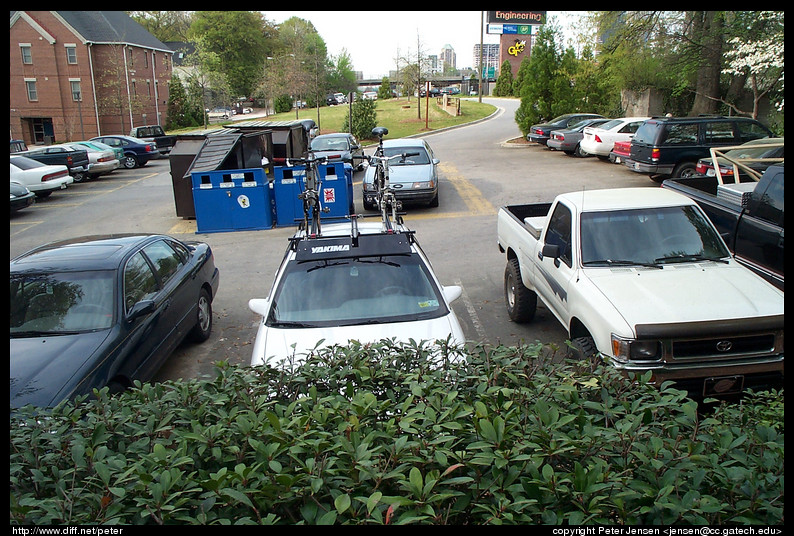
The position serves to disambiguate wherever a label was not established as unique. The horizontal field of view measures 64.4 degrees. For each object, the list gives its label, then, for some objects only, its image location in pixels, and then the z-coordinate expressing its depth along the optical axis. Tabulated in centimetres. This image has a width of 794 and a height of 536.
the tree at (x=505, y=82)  6831
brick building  4188
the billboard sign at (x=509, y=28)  6554
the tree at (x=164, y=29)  4700
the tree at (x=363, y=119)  3281
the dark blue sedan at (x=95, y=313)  523
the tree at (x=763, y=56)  1823
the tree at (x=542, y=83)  2806
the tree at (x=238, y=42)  6319
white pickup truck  498
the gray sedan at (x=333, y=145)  2056
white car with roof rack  523
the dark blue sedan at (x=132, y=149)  2961
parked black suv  1655
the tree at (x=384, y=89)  6681
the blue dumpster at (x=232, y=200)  1438
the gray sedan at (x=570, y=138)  2439
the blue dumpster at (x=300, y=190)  1467
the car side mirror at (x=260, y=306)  574
